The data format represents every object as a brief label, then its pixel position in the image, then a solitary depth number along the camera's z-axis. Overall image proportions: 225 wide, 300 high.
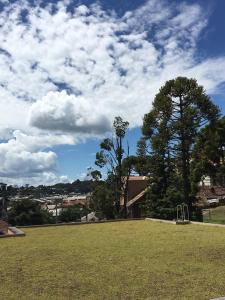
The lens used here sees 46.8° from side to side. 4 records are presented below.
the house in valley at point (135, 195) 23.95
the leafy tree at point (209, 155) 14.93
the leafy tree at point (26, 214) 28.43
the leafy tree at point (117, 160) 19.97
